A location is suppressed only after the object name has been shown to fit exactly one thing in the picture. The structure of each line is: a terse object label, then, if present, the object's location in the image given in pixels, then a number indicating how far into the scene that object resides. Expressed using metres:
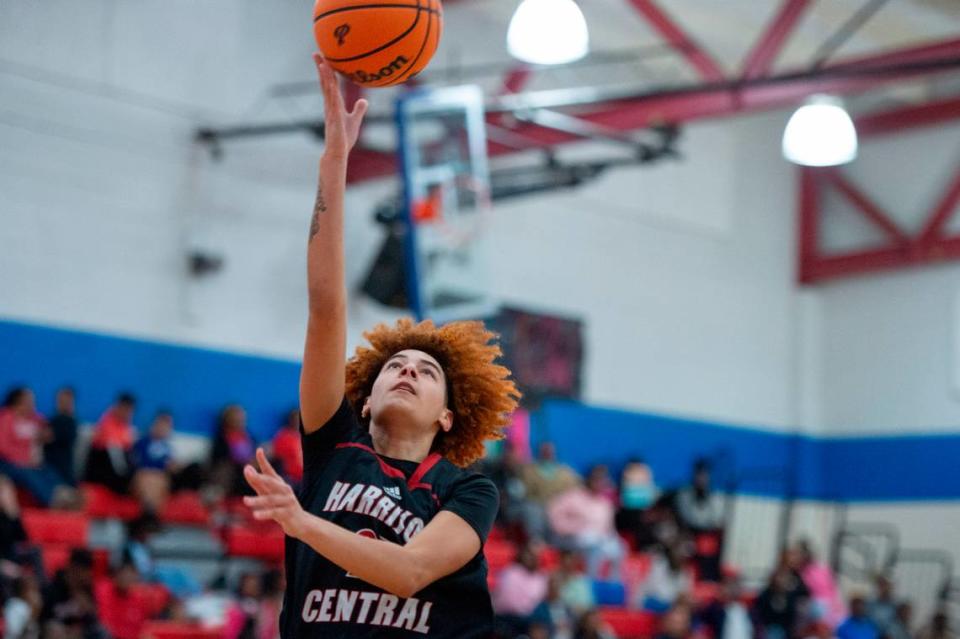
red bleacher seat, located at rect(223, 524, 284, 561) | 12.31
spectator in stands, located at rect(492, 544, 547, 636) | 12.36
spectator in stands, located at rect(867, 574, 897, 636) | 16.55
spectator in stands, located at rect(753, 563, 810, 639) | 15.20
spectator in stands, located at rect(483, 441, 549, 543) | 14.24
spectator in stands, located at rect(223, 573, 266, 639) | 10.35
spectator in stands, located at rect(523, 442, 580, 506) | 14.91
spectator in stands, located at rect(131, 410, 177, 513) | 12.30
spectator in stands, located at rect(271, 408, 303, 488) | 13.26
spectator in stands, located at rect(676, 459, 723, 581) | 16.56
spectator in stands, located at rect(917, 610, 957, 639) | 16.41
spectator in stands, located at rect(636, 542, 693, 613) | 14.70
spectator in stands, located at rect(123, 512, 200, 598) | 11.10
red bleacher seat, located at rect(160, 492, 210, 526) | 12.45
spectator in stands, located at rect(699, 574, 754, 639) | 14.27
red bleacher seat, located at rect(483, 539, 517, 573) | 13.47
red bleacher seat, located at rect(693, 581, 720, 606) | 14.83
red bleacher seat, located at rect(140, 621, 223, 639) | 10.32
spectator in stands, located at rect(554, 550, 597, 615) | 13.35
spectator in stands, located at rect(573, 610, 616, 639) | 12.34
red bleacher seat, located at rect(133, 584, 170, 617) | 10.70
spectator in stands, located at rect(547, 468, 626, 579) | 14.73
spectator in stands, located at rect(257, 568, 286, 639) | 10.52
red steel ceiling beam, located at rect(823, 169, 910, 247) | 20.02
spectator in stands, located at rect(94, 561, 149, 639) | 10.39
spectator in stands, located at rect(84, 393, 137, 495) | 12.34
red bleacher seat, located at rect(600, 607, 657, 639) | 13.77
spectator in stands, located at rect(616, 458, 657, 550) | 16.22
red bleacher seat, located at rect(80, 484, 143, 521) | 12.20
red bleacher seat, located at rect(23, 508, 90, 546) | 11.18
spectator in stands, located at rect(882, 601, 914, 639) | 16.43
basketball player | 3.25
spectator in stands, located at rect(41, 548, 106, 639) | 9.42
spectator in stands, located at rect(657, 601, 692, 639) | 13.35
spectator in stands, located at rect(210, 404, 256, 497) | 12.84
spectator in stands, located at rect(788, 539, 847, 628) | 16.23
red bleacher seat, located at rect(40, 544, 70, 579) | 10.64
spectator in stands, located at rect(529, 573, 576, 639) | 12.23
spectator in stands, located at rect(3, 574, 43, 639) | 9.29
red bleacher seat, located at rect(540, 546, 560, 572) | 14.05
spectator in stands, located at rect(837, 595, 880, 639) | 15.75
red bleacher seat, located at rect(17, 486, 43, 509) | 11.62
